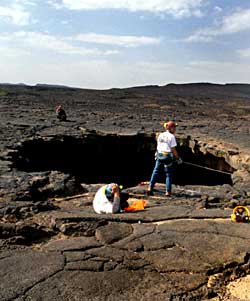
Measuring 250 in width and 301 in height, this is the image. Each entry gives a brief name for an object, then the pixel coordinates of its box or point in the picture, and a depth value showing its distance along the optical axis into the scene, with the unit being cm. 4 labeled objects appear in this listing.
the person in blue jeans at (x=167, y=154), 826
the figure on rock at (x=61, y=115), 1841
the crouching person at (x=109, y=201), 676
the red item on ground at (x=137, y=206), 706
